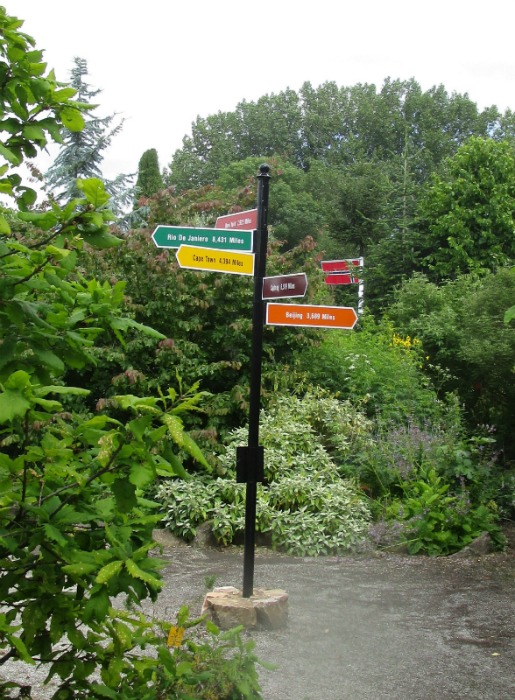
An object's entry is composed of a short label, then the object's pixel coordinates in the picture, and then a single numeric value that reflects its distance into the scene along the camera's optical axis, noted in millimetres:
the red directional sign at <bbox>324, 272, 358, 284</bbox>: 15641
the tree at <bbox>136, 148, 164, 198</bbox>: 30314
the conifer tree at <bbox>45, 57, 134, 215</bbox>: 27672
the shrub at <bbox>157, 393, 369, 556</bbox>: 7793
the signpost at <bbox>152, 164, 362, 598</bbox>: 5277
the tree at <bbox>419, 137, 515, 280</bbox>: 25844
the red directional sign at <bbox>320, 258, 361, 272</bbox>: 15523
